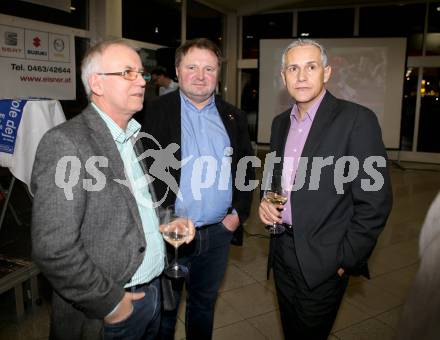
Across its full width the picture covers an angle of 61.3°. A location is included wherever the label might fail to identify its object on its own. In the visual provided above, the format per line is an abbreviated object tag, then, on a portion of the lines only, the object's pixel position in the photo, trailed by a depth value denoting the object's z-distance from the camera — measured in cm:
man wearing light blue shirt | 204
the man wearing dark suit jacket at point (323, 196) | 164
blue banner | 306
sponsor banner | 457
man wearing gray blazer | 120
